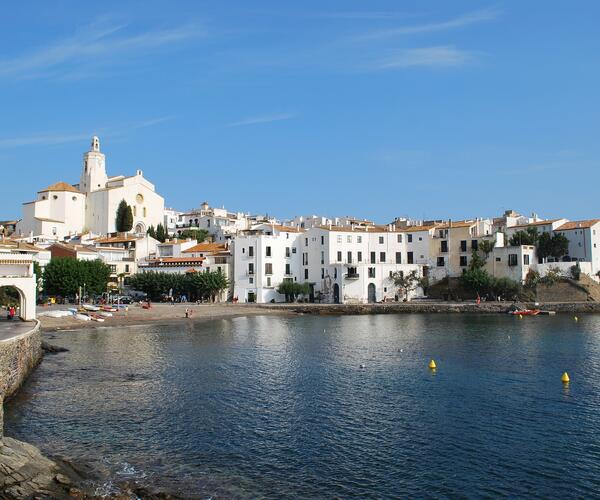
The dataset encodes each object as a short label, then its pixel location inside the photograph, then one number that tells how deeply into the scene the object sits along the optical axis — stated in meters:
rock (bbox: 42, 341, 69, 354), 40.59
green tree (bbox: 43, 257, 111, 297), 74.31
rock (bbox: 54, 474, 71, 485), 16.55
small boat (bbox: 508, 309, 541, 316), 70.57
